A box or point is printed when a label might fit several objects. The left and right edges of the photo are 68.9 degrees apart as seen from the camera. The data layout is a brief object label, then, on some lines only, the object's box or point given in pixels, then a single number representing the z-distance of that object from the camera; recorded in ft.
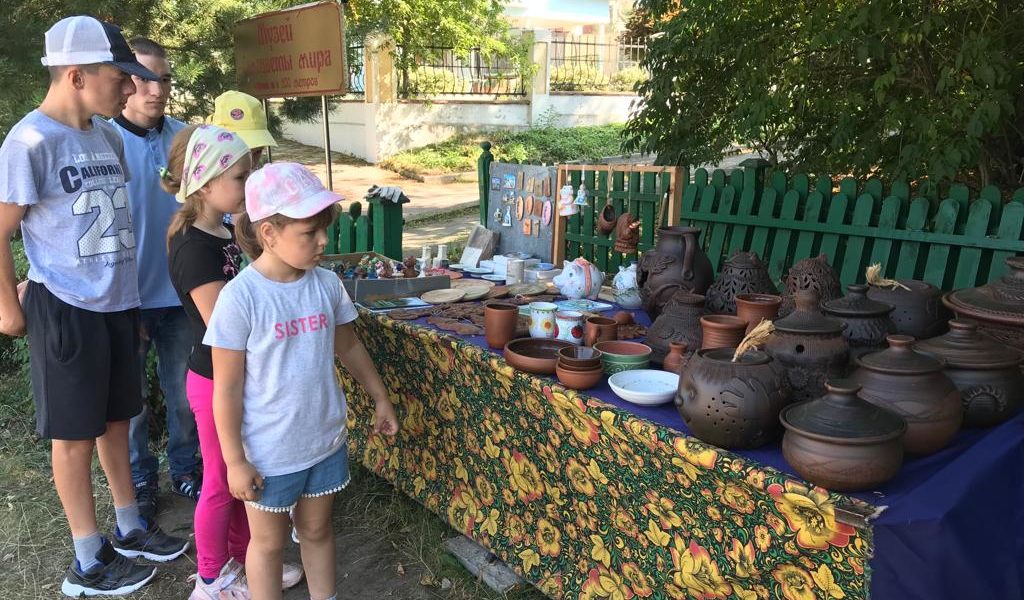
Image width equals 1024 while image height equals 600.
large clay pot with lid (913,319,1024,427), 5.90
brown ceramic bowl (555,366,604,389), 6.94
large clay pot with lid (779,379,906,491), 4.84
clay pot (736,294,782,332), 7.14
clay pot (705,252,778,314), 7.93
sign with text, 12.55
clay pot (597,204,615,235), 11.99
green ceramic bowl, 7.25
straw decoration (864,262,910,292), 7.24
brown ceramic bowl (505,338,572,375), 7.41
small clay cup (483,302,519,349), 8.20
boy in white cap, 7.62
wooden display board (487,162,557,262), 13.17
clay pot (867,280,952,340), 7.07
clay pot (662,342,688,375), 7.02
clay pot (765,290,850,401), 5.98
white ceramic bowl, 6.49
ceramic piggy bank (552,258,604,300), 9.97
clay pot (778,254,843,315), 7.52
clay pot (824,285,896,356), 6.52
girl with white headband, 7.32
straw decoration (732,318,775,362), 5.82
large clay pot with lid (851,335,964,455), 5.36
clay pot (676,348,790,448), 5.52
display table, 4.99
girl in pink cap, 6.41
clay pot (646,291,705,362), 7.30
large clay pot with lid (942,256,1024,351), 6.56
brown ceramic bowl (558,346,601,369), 6.99
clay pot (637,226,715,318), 8.61
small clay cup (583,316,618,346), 8.03
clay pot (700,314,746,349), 6.51
